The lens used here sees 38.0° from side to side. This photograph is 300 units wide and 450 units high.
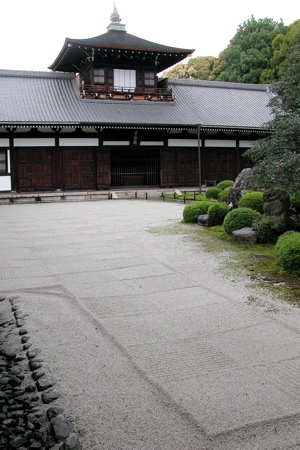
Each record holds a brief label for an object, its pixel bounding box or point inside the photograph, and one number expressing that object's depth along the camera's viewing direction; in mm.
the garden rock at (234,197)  12367
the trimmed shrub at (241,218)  10203
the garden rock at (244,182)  16172
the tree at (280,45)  39438
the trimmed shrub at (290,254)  6859
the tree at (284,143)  8289
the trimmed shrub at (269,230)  9336
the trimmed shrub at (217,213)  11859
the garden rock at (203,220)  11914
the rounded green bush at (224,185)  20059
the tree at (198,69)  48719
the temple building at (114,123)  23219
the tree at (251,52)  42219
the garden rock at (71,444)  2729
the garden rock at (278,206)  9500
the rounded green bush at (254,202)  11438
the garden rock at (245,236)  9469
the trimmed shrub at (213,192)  18922
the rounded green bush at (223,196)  16008
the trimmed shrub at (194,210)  12742
